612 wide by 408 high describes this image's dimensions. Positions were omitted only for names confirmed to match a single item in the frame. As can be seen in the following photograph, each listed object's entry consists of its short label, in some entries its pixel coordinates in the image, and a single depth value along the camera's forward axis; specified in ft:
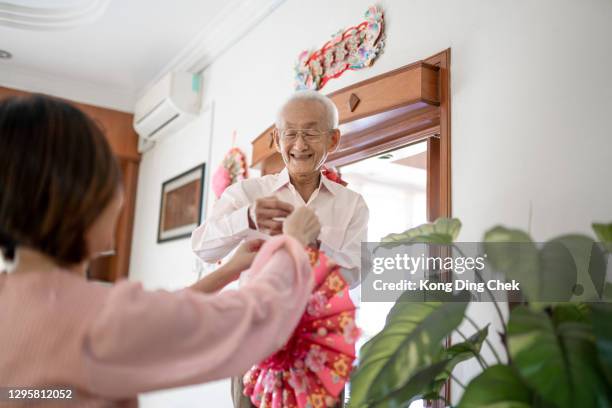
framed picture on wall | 13.56
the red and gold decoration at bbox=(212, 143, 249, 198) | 11.35
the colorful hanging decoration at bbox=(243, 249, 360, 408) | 3.60
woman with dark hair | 2.60
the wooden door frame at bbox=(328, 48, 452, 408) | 6.53
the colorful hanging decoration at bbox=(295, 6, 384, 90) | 7.91
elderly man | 4.95
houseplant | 3.03
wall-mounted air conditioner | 14.34
